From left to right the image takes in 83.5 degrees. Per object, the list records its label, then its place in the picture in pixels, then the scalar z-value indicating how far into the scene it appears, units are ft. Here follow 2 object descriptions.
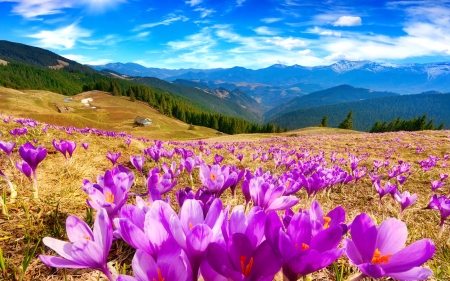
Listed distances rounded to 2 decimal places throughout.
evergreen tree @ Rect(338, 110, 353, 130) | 238.60
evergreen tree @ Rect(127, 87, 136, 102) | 361.55
